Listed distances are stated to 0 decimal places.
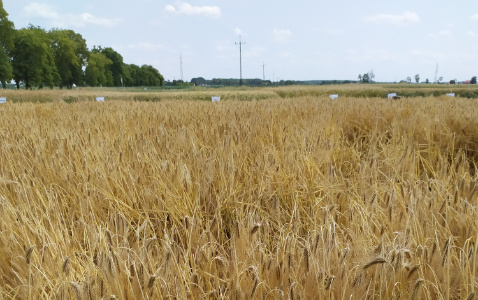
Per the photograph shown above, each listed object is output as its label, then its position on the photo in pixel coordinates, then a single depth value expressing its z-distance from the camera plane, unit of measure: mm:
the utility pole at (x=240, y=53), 47969
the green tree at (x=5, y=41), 28250
